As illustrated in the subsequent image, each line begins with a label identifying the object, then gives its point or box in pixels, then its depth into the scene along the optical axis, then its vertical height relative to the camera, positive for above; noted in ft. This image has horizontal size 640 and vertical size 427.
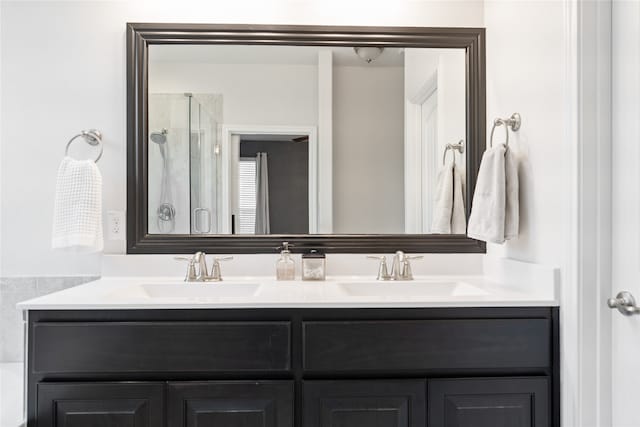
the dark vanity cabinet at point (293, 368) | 4.10 -1.45
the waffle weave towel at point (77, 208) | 5.30 +0.07
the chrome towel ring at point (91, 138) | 5.78 +0.99
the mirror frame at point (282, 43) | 5.84 +1.38
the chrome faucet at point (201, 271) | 5.55 -0.72
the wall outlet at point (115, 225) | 5.86 -0.15
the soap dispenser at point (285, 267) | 5.66 -0.68
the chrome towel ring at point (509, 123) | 5.15 +1.09
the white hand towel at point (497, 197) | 4.98 +0.20
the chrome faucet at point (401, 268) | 5.69 -0.70
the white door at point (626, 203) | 3.75 +0.10
